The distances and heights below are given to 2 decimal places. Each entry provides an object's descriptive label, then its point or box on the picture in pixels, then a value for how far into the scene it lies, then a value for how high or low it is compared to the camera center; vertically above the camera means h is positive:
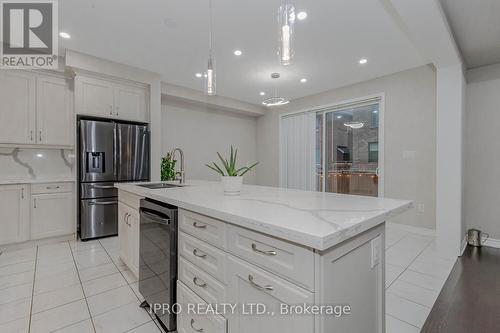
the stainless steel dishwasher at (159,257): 1.50 -0.64
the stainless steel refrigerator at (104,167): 3.41 -0.04
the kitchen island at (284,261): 0.84 -0.42
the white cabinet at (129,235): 2.04 -0.66
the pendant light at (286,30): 1.55 +0.89
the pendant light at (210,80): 2.15 +0.79
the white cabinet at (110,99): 3.46 +1.03
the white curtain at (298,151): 5.37 +0.34
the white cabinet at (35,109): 3.08 +0.77
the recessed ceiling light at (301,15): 2.45 +1.58
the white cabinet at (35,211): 3.03 -0.64
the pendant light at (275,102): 3.69 +1.00
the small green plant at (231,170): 1.80 -0.04
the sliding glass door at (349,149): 4.45 +0.33
